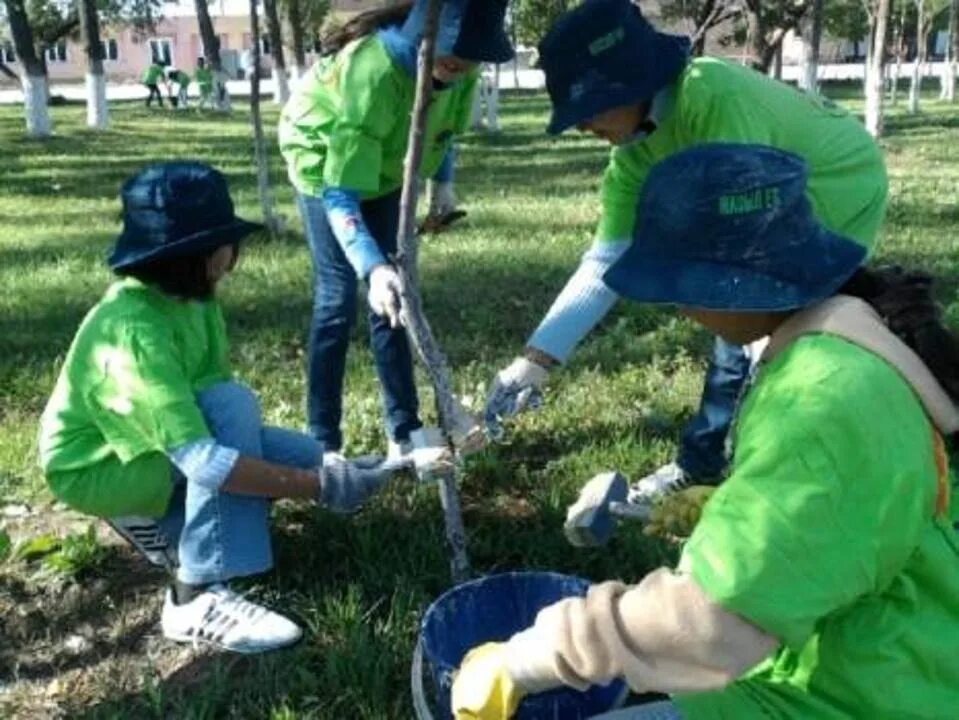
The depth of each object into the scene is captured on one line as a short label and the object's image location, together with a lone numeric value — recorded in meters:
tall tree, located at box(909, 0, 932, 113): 20.92
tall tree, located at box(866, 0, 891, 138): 13.67
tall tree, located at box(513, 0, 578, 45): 23.57
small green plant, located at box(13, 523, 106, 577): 2.99
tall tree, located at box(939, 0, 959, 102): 25.14
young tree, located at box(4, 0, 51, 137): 17.17
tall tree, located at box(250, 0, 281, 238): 7.59
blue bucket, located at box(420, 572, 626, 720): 2.12
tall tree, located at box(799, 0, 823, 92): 18.28
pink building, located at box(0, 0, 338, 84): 59.27
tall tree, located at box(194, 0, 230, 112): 22.34
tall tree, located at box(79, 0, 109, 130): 19.17
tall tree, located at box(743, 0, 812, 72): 19.84
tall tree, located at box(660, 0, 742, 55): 23.92
